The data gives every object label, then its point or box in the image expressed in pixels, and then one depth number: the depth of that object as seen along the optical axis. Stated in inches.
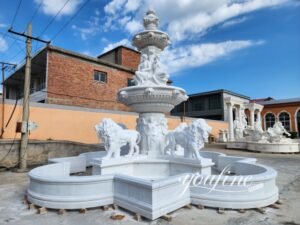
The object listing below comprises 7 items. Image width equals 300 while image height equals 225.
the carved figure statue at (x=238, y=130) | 879.6
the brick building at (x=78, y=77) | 561.9
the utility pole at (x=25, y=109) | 300.7
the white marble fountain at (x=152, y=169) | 131.2
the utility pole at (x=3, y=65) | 434.1
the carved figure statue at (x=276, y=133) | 593.1
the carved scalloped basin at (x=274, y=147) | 553.0
